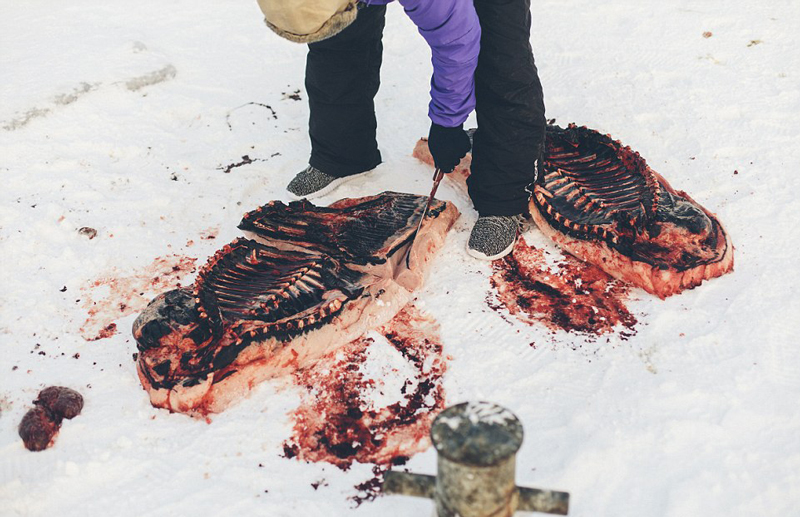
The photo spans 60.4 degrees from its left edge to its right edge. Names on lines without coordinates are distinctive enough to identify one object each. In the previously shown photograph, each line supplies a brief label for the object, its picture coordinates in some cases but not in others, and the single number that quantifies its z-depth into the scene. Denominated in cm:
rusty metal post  149
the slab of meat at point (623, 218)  297
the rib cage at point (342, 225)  312
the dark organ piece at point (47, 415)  242
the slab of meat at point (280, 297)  259
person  257
